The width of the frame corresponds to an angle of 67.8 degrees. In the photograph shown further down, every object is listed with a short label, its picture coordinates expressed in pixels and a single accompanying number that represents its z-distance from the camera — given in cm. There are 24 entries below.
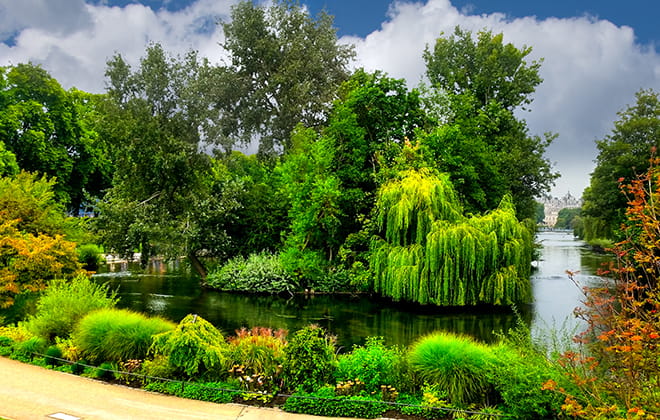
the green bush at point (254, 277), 2593
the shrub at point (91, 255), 3262
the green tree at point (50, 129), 3644
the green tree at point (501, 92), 3562
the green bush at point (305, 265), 2591
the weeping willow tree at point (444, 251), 2002
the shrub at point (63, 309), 1184
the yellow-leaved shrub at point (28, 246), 1456
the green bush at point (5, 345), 1146
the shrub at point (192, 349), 931
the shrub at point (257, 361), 908
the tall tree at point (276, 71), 3631
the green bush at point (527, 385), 712
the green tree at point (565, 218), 16209
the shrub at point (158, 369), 947
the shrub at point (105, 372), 973
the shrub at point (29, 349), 1105
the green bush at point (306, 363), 900
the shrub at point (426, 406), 789
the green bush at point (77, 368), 1012
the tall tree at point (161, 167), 2634
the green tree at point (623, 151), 3941
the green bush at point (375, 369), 898
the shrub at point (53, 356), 1056
